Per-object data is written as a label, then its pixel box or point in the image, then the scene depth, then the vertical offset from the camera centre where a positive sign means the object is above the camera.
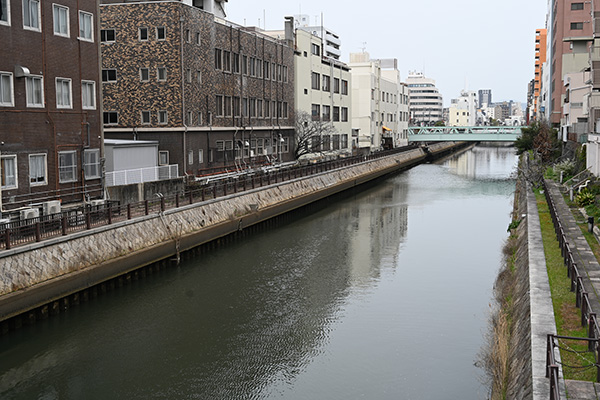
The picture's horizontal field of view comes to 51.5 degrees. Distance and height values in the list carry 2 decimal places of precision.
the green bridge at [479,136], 91.81 +0.01
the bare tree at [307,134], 58.44 +0.21
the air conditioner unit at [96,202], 26.78 -2.84
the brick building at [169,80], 38.66 +3.62
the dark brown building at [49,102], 23.09 +1.37
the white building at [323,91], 59.72 +4.74
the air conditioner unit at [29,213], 21.05 -2.60
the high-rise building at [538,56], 163.88 +21.61
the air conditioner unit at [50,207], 22.61 -2.56
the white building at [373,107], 86.06 +4.25
